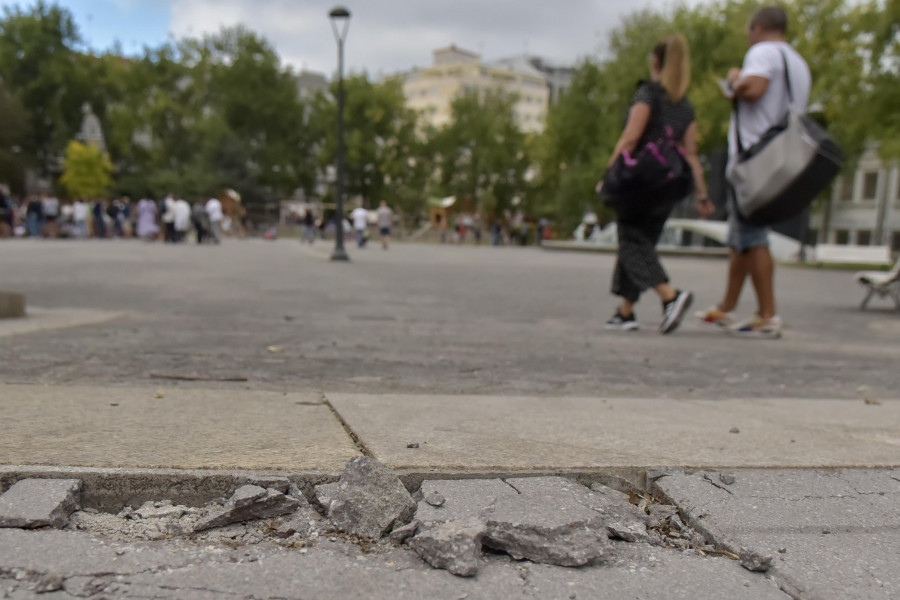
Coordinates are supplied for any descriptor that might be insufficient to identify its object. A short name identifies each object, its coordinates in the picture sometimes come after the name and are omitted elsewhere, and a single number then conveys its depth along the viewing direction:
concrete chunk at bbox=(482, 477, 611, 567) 1.63
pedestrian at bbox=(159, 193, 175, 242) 26.38
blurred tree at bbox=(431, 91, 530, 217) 62.53
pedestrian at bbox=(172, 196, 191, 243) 26.31
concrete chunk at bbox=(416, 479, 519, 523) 1.77
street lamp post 17.42
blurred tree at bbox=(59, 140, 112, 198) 56.94
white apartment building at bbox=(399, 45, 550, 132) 107.62
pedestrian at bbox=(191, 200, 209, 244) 26.78
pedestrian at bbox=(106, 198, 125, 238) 30.23
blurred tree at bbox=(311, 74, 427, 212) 62.00
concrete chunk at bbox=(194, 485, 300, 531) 1.75
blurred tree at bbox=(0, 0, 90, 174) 60.53
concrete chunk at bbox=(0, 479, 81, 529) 1.66
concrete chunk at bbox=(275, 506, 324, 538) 1.73
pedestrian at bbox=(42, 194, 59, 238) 28.06
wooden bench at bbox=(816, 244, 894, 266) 24.12
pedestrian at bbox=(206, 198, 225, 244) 26.58
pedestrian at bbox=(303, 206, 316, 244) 30.91
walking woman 5.43
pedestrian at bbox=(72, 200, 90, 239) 29.58
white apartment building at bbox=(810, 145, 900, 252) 45.94
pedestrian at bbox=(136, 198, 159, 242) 28.14
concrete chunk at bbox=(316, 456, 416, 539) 1.74
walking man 5.36
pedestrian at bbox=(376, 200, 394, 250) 27.69
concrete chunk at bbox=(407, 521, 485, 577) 1.55
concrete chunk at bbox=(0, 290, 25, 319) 5.45
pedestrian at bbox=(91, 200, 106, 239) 30.19
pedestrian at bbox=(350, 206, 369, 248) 28.05
